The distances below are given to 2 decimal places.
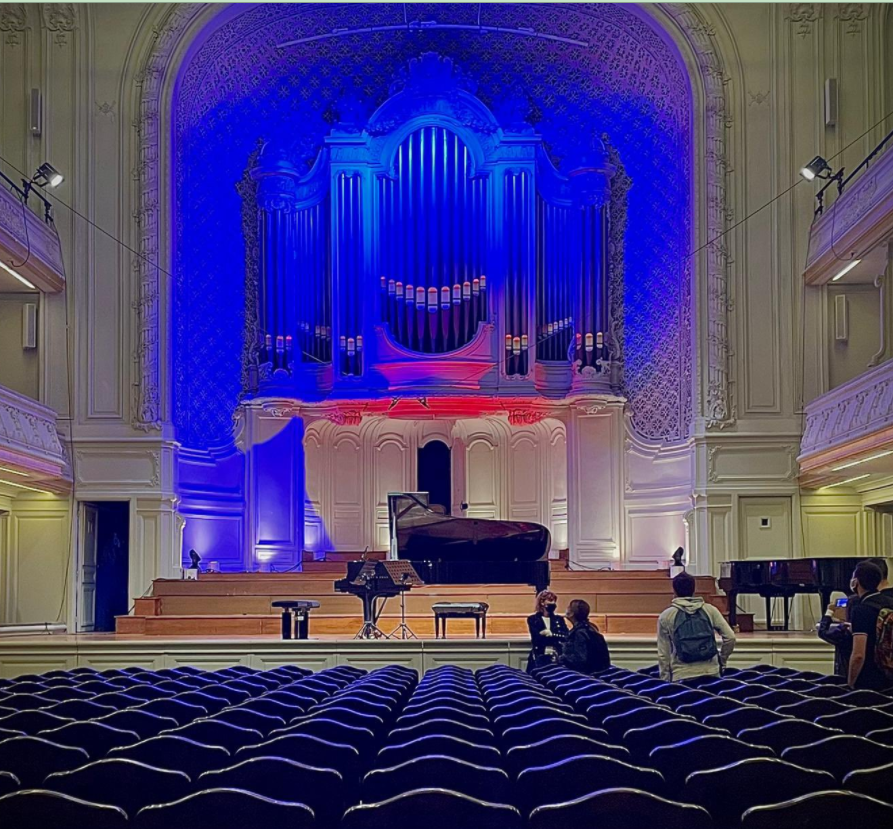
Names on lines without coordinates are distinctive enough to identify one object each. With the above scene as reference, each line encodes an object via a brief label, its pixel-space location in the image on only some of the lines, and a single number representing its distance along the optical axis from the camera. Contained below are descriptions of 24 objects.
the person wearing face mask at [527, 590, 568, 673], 9.77
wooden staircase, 14.04
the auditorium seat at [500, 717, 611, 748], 4.33
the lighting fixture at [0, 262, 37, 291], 14.82
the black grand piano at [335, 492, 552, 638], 12.20
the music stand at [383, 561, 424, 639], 12.30
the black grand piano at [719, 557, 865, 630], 12.44
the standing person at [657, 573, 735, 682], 7.49
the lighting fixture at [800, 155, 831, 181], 14.88
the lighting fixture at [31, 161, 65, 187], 14.94
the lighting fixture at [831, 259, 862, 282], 15.10
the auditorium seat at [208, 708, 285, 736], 4.86
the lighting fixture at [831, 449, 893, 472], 12.86
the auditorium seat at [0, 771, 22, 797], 3.59
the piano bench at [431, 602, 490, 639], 12.33
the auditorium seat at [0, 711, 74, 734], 4.97
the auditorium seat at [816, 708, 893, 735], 4.73
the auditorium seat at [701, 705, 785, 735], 4.73
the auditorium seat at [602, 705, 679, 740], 4.69
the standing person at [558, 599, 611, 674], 8.37
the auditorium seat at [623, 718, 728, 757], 4.27
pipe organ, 17.53
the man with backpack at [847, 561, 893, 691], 6.50
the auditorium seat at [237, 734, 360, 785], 3.92
